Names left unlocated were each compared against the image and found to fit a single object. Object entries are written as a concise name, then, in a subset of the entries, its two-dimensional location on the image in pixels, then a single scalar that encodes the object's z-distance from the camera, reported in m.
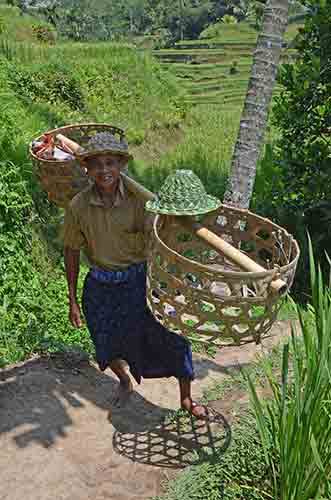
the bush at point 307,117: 4.17
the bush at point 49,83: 8.06
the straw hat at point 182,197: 1.79
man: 2.24
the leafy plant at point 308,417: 1.64
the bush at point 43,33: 14.73
